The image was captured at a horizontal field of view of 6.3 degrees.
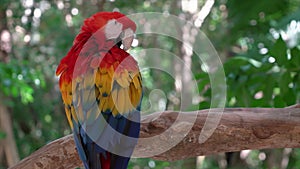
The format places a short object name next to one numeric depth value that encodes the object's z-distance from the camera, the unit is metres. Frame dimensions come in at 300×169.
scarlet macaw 6.36
